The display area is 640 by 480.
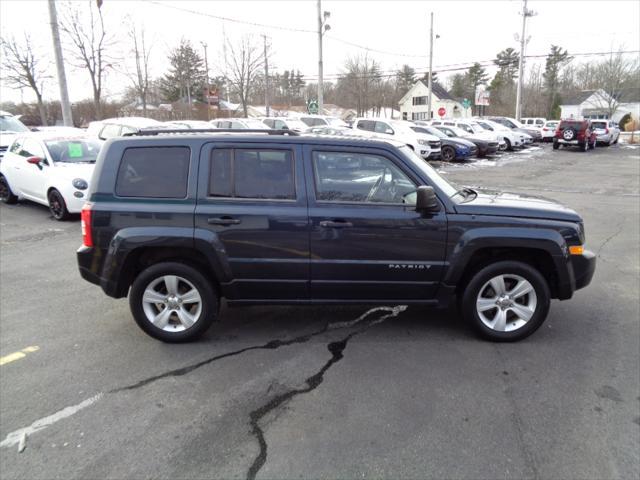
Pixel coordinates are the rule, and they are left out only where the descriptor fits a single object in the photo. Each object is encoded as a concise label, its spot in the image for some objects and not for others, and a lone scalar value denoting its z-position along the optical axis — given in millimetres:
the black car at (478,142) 23141
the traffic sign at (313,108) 31784
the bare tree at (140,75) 34094
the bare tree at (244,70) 40969
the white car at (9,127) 12601
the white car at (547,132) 34875
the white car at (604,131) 30781
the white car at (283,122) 20977
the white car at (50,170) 8763
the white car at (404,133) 19484
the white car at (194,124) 16716
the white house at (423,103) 73125
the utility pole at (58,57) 15172
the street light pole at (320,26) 28397
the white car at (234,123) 19539
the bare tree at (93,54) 25562
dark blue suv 3787
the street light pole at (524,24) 38950
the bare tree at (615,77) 43656
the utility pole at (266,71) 39206
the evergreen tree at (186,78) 55084
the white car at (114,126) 16219
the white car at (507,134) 27875
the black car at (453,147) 21062
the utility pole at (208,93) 35238
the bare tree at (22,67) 29391
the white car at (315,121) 22797
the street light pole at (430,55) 38375
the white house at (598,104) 48562
